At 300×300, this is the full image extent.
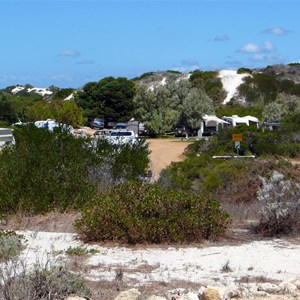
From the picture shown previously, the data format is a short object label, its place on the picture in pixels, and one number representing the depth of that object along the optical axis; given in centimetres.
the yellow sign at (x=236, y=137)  3190
